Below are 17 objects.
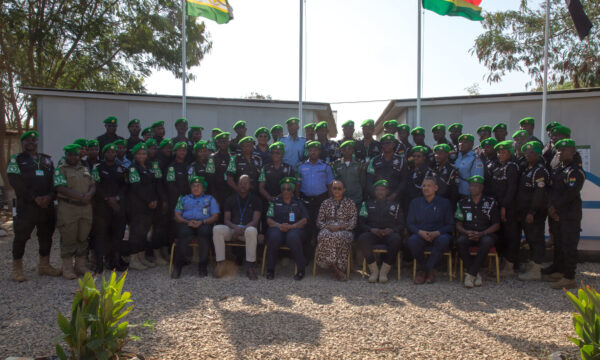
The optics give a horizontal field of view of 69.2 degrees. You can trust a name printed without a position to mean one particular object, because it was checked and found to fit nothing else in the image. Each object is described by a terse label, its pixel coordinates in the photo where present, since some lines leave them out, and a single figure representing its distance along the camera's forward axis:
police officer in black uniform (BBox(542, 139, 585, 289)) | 5.60
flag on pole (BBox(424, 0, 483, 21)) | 9.44
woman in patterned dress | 6.14
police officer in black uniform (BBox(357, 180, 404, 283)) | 6.10
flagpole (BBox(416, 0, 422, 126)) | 10.29
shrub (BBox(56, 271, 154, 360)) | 2.97
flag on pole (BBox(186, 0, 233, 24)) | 9.87
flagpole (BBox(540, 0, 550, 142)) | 9.49
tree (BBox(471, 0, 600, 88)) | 17.06
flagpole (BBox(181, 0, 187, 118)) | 10.11
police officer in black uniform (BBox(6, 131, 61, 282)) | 5.83
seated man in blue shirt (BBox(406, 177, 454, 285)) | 5.99
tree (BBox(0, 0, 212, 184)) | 13.71
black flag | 8.30
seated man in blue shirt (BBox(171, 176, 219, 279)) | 6.33
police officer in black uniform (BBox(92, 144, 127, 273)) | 6.45
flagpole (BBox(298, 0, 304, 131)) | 10.51
